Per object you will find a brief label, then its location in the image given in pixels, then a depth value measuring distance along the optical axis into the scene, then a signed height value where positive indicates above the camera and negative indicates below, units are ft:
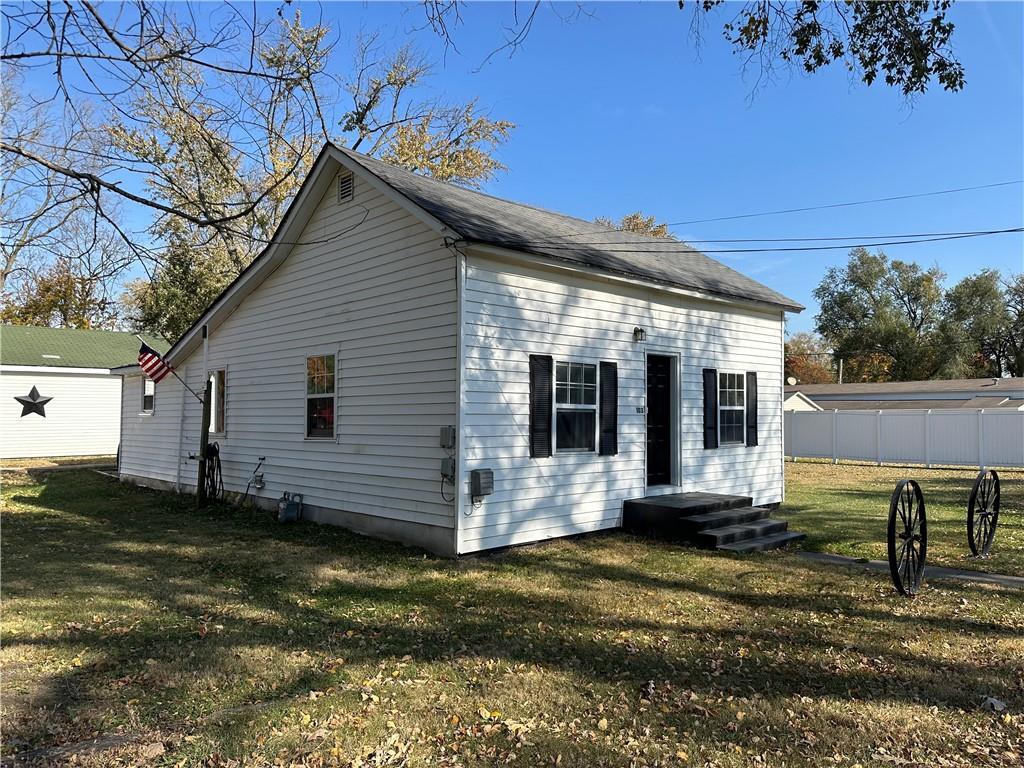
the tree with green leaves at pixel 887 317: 139.23 +22.70
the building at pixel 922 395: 97.19 +4.85
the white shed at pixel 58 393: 69.92 +2.69
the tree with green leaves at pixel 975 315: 133.39 +21.78
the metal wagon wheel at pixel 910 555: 18.98 -3.70
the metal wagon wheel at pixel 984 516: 24.32 -3.30
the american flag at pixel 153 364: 39.19 +3.12
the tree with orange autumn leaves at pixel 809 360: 179.22 +17.56
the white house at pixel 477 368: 25.53 +2.41
